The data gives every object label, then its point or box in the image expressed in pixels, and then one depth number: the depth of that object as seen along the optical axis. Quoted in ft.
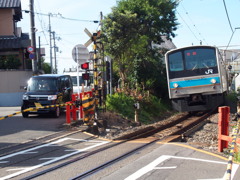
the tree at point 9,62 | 85.15
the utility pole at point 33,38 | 70.50
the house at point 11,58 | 80.53
